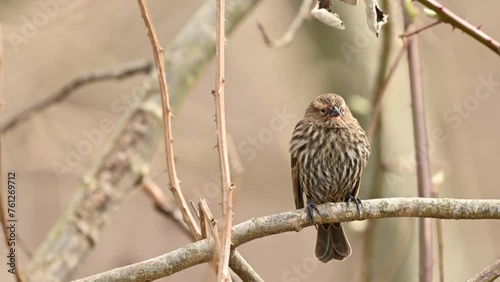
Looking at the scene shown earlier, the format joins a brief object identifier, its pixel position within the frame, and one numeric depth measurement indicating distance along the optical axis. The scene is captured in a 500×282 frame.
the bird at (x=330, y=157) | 10.42
